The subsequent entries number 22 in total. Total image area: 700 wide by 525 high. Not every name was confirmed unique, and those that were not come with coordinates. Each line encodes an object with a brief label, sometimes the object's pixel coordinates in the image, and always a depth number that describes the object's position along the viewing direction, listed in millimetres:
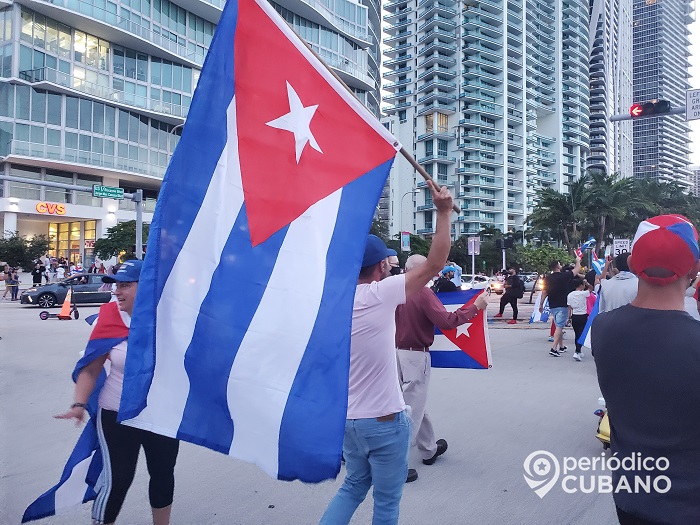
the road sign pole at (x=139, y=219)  22922
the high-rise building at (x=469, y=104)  94250
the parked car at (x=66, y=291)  21281
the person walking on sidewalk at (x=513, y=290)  16219
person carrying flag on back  2881
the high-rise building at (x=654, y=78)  192125
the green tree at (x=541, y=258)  33469
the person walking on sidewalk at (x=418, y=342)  4242
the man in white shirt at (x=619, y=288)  5648
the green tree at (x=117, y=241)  38362
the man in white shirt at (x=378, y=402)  2535
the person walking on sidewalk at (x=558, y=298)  10305
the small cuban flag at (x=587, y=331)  6369
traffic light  10938
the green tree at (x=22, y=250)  33469
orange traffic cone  16994
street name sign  21694
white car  34853
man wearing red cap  1739
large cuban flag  2254
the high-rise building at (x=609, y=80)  133000
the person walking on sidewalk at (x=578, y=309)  9531
